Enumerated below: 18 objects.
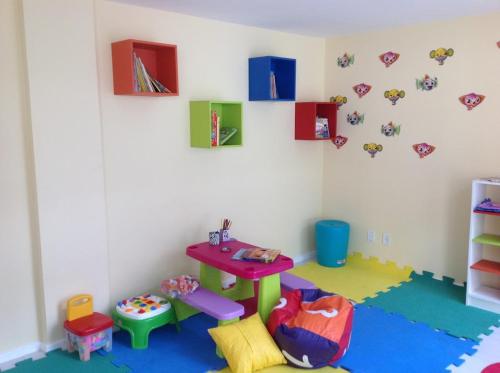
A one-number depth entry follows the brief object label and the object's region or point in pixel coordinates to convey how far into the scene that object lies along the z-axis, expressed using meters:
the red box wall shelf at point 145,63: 3.09
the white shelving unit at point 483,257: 3.59
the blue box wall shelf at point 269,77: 3.98
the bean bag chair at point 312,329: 2.78
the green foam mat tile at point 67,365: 2.83
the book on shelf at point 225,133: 3.79
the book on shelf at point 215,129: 3.62
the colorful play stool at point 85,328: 2.92
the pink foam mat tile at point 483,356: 2.85
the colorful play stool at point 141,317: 3.07
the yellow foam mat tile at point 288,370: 2.81
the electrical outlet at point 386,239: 4.50
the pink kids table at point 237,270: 3.09
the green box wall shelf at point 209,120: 3.56
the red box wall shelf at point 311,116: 4.46
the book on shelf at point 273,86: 4.06
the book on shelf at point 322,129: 4.55
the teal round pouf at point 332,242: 4.57
